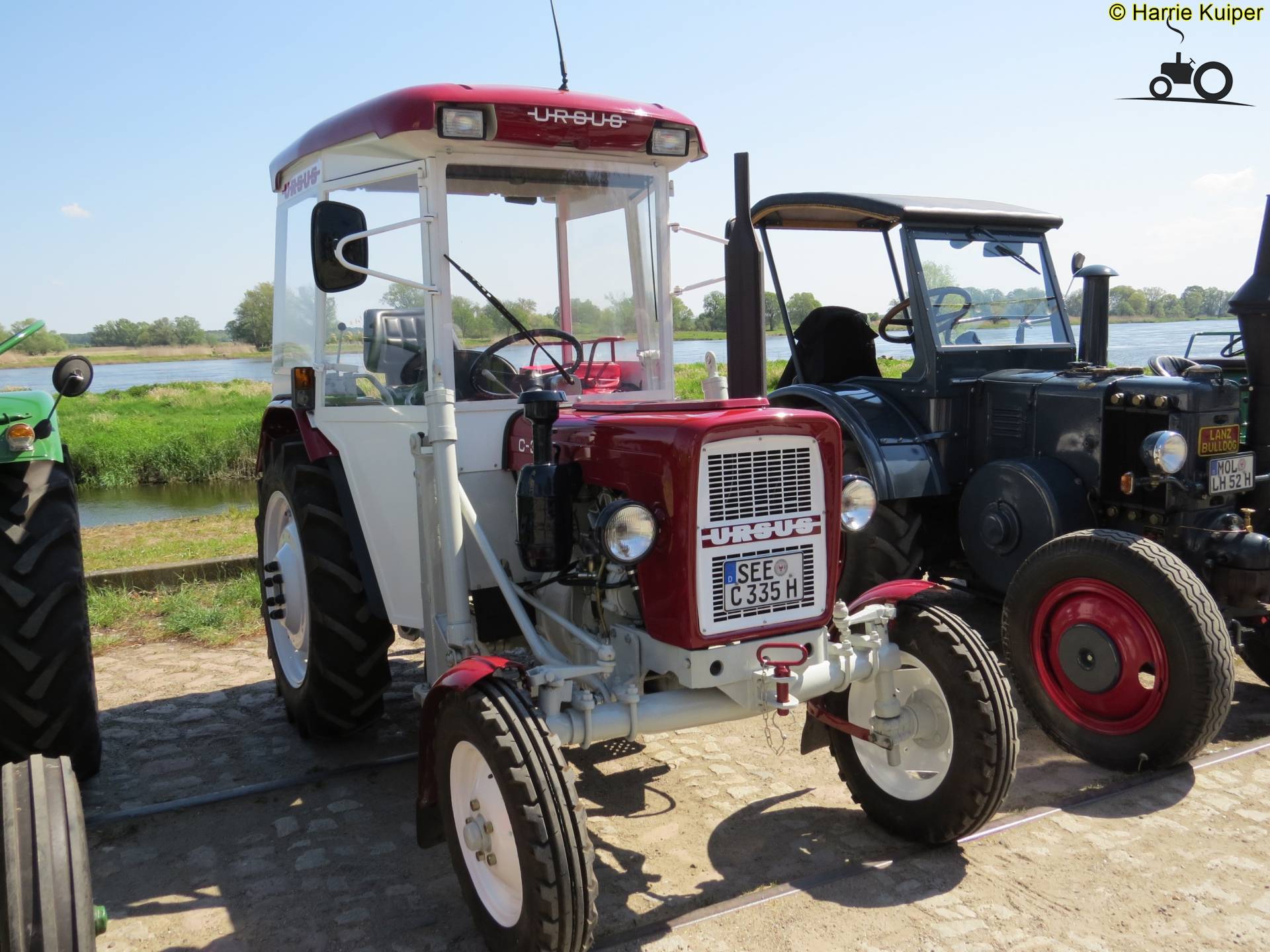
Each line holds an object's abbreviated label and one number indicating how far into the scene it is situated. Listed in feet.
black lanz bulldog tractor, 12.56
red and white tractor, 8.91
